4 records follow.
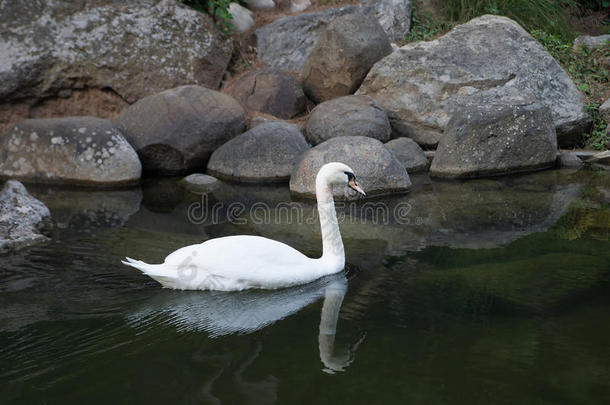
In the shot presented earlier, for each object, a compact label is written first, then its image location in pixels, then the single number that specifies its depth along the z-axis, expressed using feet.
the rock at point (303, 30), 38.81
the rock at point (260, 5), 41.91
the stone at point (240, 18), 39.83
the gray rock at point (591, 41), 38.53
